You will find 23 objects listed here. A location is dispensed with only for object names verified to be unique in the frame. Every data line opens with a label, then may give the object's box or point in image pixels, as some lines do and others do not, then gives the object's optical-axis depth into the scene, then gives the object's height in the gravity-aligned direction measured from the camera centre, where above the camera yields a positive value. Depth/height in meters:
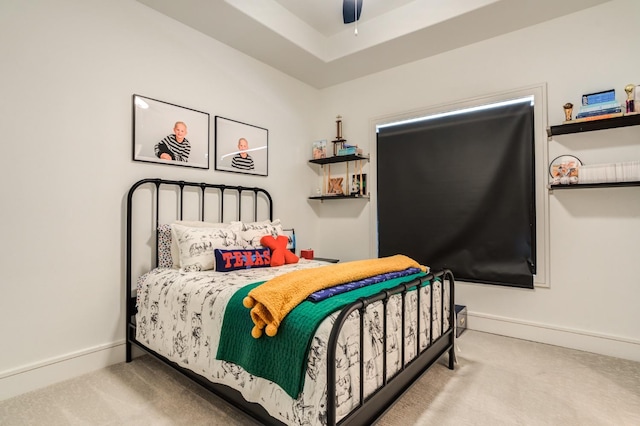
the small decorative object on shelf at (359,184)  3.83 +0.39
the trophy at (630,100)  2.29 +0.83
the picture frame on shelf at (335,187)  4.01 +0.39
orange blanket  1.33 -0.33
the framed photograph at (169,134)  2.53 +0.71
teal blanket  1.22 -0.52
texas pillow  2.29 -0.31
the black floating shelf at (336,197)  3.75 +0.24
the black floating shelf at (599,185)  2.32 +0.23
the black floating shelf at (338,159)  3.76 +0.70
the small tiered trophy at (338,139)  4.00 +0.97
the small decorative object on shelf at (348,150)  3.75 +0.79
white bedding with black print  1.21 -0.61
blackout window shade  2.85 +0.23
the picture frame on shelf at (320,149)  4.02 +0.85
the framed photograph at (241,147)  3.11 +0.72
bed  1.23 -0.54
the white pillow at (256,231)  2.70 -0.12
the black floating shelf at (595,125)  2.32 +0.69
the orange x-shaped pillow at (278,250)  2.58 -0.27
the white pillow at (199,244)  2.32 -0.20
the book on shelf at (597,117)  2.32 +0.73
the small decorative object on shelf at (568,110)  2.55 +0.85
